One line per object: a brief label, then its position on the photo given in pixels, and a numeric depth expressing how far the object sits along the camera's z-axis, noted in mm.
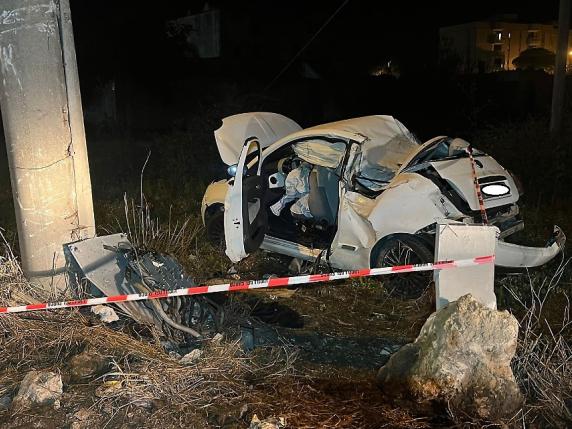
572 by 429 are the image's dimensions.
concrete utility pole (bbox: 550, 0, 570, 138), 10555
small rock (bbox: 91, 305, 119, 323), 4684
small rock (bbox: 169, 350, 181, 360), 4245
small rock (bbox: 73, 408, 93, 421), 3559
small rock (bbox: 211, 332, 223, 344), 4353
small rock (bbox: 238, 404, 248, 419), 3582
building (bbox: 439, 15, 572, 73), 42031
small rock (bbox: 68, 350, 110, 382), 4055
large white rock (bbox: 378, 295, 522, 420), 3557
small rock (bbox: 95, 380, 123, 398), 3677
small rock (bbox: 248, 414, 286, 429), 3318
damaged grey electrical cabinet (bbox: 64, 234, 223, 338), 4812
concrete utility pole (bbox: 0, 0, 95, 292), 4805
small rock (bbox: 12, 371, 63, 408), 3746
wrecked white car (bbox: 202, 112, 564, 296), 5668
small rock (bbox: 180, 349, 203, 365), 4066
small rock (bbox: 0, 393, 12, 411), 3796
